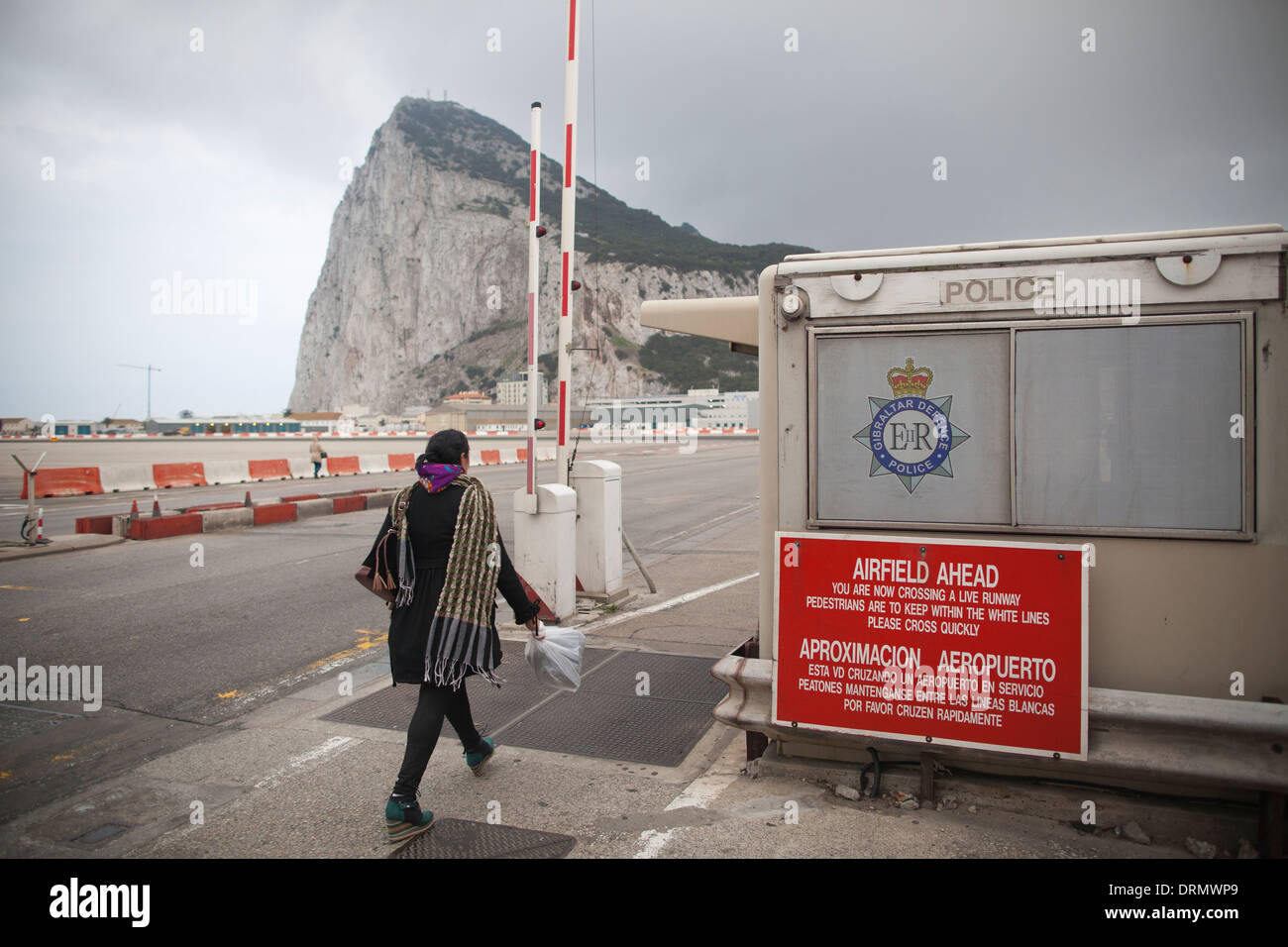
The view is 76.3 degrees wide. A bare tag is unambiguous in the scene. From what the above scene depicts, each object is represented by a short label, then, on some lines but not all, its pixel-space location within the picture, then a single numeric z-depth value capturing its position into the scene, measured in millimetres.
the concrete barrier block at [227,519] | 14172
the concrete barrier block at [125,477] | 22453
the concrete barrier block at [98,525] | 13398
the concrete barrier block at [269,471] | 27516
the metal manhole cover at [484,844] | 3482
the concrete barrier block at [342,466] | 29859
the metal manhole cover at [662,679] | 5637
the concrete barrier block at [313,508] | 16016
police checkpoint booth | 3262
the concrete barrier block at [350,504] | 17016
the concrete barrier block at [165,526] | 13023
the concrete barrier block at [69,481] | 21156
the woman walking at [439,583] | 3809
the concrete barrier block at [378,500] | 17930
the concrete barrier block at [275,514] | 15023
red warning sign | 3449
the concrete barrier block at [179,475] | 23844
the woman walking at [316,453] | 27234
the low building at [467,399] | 146250
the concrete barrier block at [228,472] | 25569
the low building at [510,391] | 155250
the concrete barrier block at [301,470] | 29328
